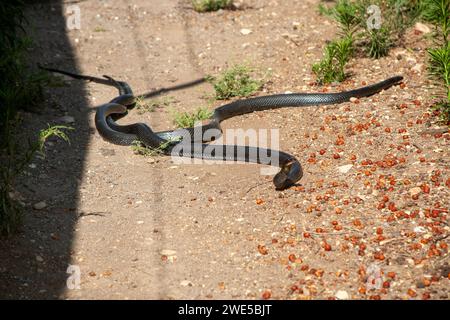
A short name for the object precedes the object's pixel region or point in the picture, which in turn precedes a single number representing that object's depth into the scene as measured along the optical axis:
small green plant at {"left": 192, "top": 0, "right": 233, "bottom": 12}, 11.30
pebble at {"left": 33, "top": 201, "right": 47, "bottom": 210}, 6.02
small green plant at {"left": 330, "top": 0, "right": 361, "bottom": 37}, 8.81
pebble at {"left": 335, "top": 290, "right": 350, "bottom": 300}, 4.70
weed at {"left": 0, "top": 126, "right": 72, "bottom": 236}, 5.35
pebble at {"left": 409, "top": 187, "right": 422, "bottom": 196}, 5.86
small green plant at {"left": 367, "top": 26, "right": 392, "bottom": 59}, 8.98
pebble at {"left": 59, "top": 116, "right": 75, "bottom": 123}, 8.27
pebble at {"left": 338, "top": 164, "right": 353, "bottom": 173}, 6.54
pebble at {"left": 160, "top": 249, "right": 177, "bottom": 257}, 5.34
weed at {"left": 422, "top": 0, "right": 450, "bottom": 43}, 7.82
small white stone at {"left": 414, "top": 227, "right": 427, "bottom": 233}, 5.37
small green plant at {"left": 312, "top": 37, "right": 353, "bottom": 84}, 8.47
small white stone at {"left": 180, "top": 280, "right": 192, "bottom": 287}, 4.91
